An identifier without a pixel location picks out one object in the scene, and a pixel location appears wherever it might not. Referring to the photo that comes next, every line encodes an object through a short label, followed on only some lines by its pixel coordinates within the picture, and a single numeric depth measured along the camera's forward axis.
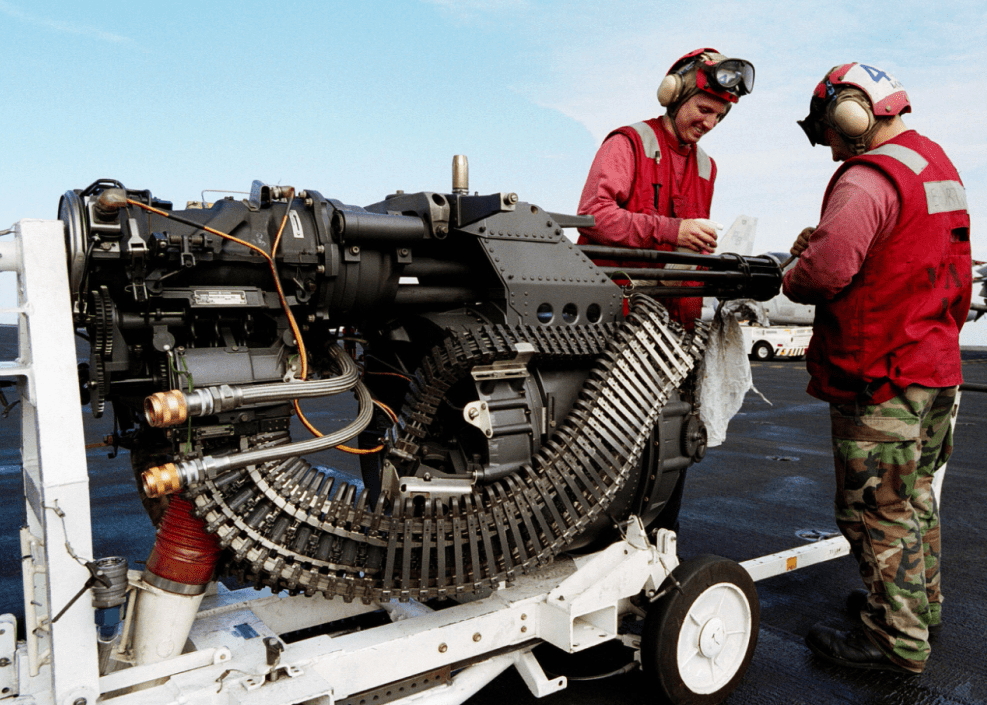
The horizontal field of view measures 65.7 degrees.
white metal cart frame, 2.19
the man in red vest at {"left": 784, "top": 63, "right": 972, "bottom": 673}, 3.61
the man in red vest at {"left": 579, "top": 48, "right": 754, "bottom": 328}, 3.92
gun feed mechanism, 2.50
